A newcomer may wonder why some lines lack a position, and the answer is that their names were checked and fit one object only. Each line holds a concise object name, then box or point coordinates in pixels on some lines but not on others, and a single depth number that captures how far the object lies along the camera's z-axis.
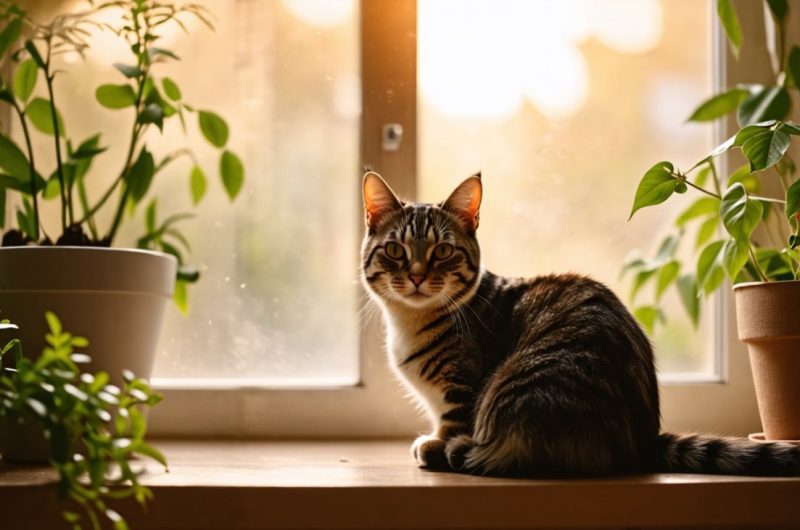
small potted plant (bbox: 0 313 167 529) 0.82
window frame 1.67
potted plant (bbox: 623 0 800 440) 1.18
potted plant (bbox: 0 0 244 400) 1.23
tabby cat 1.10
